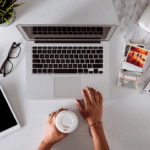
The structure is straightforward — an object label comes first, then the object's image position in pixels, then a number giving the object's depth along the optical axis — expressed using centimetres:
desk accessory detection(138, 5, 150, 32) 76
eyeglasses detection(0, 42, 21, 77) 82
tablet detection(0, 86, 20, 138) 80
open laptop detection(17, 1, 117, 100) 78
